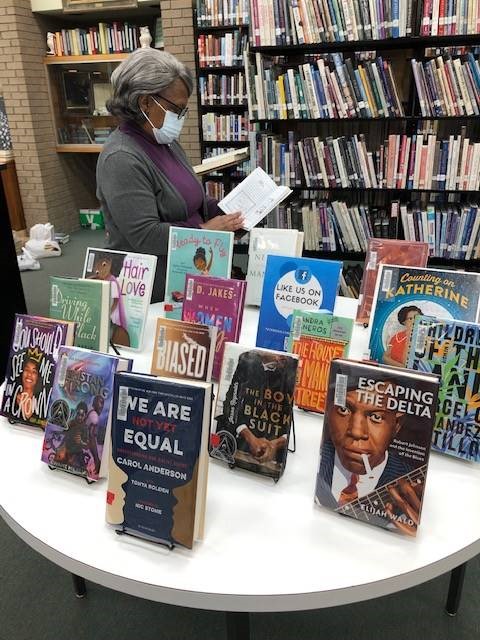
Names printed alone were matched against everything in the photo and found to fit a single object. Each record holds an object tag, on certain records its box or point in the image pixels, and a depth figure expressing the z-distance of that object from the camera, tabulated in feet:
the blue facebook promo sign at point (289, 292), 4.09
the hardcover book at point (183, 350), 3.20
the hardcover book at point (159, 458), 2.51
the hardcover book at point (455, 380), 3.05
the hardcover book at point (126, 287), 4.31
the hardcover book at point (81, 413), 3.01
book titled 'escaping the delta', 2.52
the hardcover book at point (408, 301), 3.68
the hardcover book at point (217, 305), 3.91
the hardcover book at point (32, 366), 3.45
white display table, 2.36
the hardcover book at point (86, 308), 3.86
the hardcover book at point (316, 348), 3.51
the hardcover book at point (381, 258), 4.51
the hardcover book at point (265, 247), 4.84
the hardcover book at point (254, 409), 2.95
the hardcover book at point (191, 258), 4.62
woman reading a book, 5.44
